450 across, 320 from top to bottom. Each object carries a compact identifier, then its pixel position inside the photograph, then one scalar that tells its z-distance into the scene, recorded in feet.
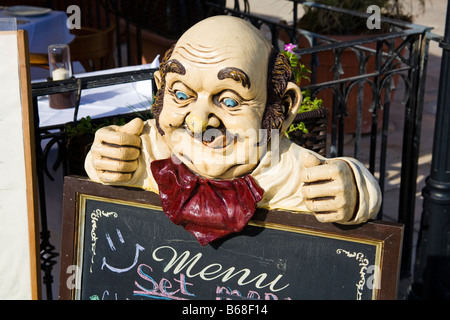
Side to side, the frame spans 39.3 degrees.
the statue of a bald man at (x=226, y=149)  5.14
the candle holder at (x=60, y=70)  10.34
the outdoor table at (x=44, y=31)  15.93
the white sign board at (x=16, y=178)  6.07
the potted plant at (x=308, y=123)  8.28
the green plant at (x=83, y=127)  7.75
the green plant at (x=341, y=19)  17.29
